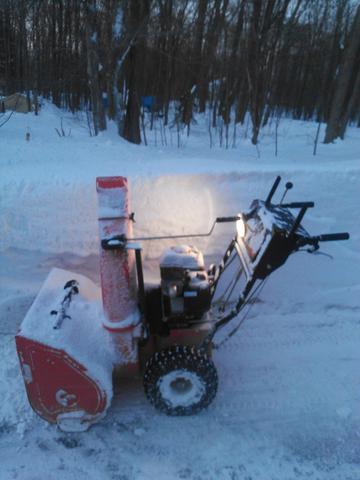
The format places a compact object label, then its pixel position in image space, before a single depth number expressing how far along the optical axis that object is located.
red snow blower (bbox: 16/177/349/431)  2.02
